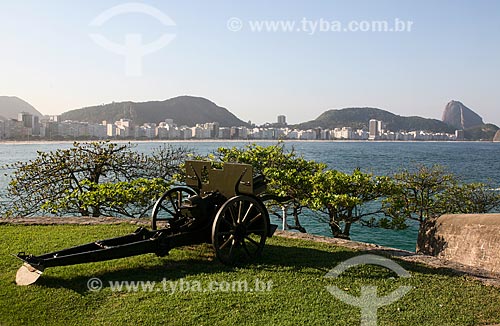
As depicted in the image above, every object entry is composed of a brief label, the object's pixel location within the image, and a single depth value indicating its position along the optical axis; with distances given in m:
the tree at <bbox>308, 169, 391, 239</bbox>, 9.59
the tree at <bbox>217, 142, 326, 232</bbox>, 10.33
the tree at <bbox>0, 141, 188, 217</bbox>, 10.98
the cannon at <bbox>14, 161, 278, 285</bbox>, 6.27
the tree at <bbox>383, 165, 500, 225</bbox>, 11.75
